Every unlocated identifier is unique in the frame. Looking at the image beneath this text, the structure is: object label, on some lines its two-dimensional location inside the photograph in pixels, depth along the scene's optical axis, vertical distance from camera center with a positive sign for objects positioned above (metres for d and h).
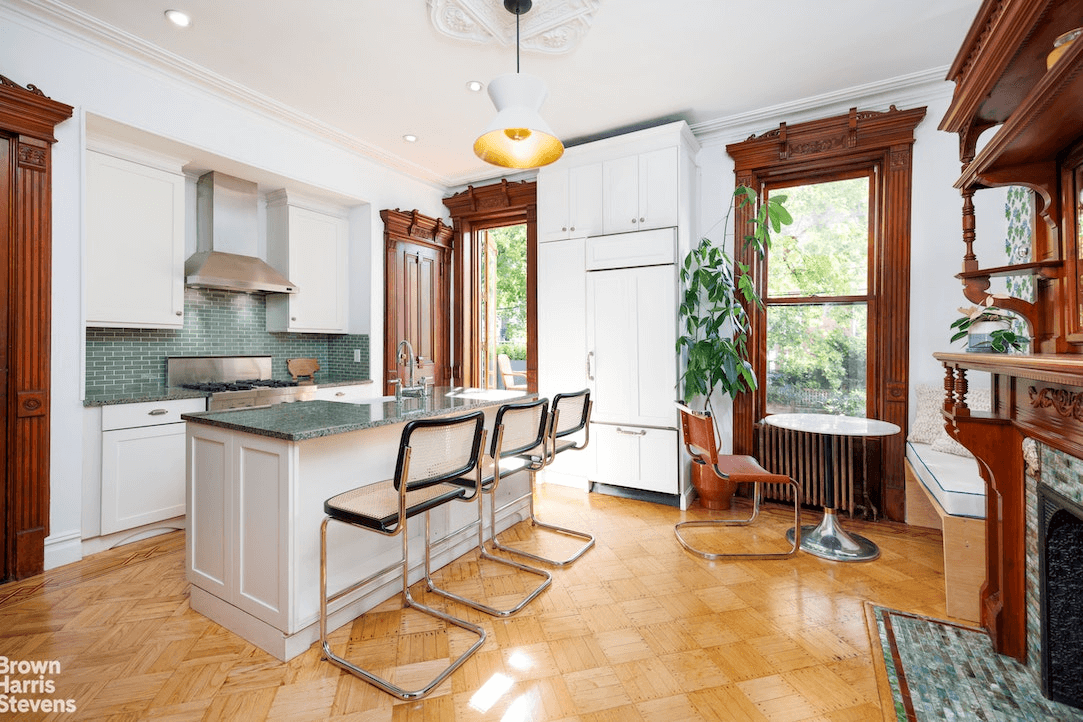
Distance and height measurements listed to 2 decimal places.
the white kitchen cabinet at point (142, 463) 2.86 -0.63
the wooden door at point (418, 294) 4.67 +0.69
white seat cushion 2.16 -0.59
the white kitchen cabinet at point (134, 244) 3.00 +0.77
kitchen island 1.84 -0.61
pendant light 2.21 +1.11
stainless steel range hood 3.60 +0.95
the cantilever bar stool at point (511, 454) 2.26 -0.47
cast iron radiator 3.42 -0.77
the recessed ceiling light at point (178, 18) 2.62 +1.88
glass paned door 5.07 +0.59
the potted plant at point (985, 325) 1.85 +0.14
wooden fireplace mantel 1.78 -0.43
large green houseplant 3.53 +0.31
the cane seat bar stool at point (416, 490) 1.70 -0.53
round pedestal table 2.77 -0.97
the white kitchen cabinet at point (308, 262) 4.21 +0.89
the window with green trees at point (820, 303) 3.66 +0.44
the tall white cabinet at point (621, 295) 3.72 +0.53
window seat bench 2.14 -0.82
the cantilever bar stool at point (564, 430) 2.68 -0.41
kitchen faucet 4.66 +0.02
